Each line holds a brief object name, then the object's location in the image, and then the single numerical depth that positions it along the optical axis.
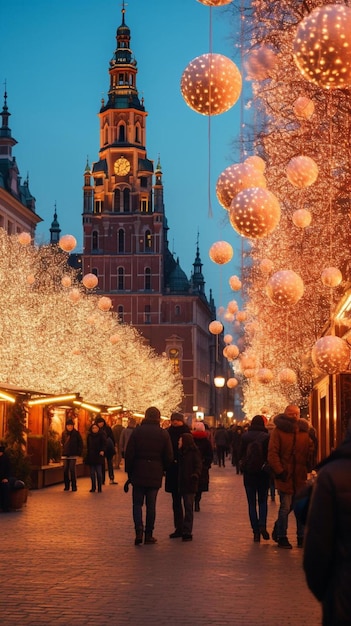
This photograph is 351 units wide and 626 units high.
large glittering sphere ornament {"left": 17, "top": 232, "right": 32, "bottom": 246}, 31.10
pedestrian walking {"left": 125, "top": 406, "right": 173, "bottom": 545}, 13.84
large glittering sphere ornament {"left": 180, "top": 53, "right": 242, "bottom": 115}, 10.87
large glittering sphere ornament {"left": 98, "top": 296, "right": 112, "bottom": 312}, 38.66
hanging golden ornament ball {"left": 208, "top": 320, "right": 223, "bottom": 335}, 32.83
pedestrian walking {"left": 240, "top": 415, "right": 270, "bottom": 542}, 14.55
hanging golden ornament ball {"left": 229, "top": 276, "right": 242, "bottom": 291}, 27.09
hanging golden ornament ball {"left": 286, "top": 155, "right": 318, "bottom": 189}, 14.92
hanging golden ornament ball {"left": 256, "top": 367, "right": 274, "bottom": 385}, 29.01
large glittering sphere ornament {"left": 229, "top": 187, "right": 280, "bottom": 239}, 12.16
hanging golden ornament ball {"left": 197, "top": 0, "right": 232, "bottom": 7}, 10.54
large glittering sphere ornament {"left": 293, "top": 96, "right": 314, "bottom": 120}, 16.08
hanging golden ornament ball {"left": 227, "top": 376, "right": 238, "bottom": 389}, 39.84
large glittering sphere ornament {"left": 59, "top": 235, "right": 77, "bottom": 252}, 29.64
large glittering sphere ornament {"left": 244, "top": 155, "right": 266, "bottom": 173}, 16.23
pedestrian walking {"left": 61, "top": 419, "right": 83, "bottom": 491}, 25.62
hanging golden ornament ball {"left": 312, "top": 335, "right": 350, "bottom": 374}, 16.38
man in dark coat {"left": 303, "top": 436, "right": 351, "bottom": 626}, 4.48
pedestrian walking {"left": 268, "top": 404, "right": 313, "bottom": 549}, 13.52
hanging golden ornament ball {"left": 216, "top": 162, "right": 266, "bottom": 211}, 13.25
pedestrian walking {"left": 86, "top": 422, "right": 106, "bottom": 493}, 24.81
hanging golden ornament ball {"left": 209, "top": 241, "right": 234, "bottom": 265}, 19.05
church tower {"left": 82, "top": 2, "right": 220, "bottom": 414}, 107.69
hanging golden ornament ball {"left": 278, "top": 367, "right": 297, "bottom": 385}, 27.28
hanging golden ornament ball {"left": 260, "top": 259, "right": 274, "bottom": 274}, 23.31
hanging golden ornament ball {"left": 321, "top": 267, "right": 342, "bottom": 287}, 20.03
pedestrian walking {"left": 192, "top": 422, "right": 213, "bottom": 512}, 17.94
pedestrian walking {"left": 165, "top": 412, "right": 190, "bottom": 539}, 14.95
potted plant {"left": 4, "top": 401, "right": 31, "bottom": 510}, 19.03
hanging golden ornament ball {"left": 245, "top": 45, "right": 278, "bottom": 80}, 15.87
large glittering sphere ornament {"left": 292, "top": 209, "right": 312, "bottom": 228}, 18.25
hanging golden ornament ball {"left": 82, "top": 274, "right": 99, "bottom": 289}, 33.59
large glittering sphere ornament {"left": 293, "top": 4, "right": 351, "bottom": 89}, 8.84
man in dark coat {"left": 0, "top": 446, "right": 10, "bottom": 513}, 18.89
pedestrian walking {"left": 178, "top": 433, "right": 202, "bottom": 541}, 14.63
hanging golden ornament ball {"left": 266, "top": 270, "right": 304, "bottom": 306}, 17.02
